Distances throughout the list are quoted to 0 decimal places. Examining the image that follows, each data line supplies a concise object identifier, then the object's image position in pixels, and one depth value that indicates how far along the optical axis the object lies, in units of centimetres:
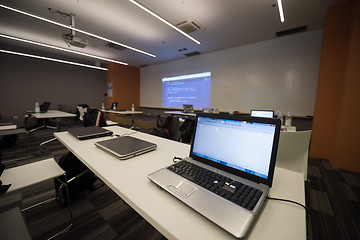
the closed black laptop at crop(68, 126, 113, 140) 110
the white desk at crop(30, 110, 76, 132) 344
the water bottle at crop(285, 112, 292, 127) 270
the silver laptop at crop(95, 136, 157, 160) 77
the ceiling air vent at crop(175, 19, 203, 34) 311
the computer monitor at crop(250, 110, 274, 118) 262
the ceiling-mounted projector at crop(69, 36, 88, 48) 324
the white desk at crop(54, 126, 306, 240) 35
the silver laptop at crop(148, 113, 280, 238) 39
